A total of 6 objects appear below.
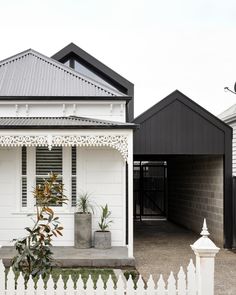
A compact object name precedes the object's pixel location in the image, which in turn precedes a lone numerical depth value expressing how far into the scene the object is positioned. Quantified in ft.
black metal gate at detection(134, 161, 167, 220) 52.95
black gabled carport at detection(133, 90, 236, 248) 31.18
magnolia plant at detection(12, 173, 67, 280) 14.91
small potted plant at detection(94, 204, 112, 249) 27.75
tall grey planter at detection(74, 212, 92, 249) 27.94
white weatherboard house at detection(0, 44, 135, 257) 29.24
